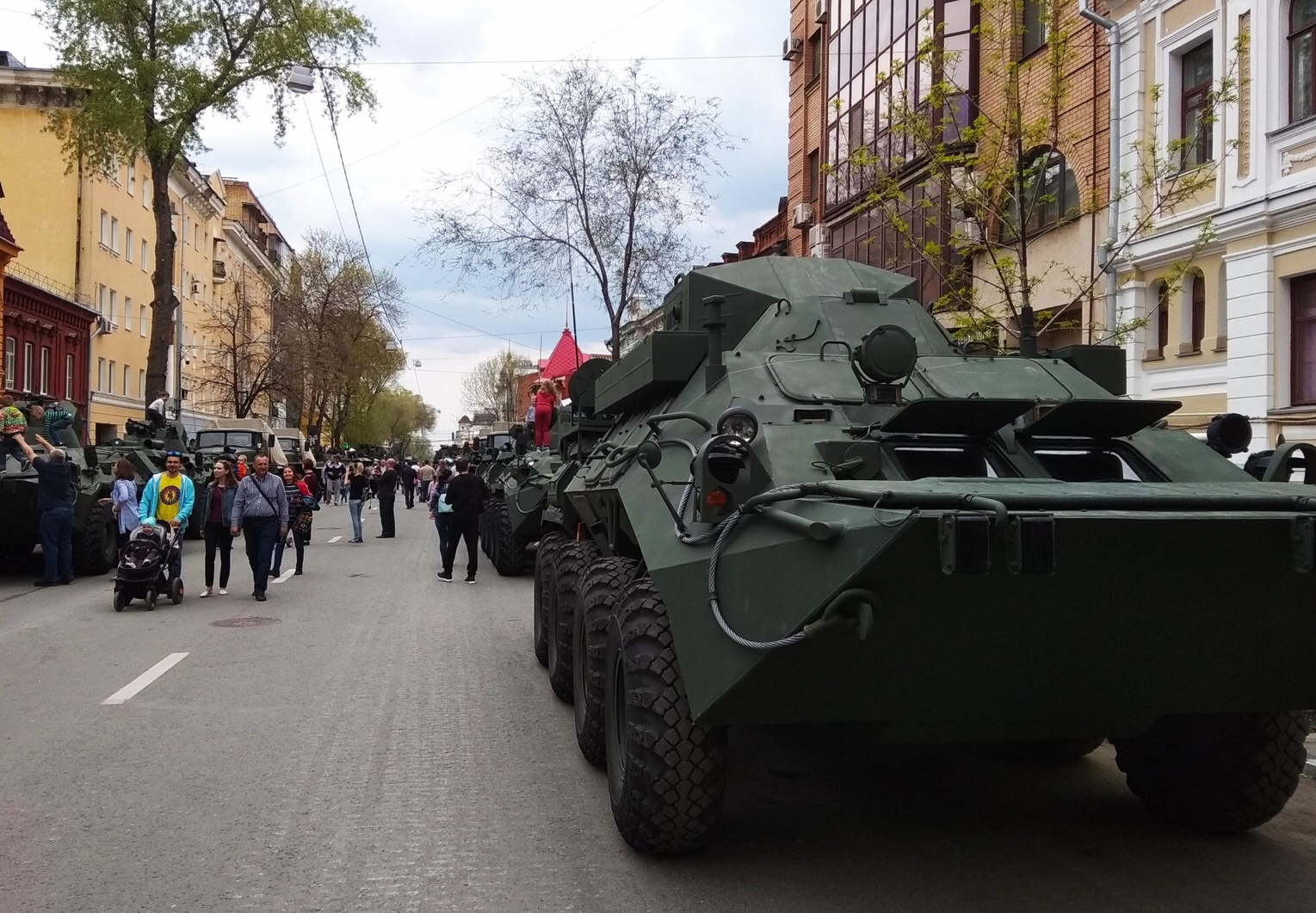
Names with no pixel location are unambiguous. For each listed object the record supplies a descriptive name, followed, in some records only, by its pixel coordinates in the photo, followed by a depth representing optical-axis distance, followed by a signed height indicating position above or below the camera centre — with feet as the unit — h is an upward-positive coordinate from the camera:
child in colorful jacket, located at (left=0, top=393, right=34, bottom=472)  47.37 +1.14
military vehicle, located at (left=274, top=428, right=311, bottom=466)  131.85 +2.38
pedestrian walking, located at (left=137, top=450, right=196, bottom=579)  42.29 -1.28
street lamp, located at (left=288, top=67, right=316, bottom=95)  76.48 +23.60
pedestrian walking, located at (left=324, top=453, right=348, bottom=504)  136.36 -1.23
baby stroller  39.99 -3.29
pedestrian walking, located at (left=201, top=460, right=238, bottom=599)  42.96 -2.05
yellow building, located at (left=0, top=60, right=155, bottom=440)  128.67 +25.44
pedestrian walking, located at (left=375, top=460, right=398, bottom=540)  75.20 -2.05
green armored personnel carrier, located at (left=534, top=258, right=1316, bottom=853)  12.35 -1.09
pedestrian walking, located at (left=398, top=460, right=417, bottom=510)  129.96 -1.56
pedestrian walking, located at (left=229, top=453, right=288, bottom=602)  42.93 -1.70
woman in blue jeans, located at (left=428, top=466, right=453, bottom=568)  52.24 -2.18
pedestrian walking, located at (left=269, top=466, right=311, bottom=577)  51.70 -2.35
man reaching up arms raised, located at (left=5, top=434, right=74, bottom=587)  46.98 -1.79
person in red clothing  54.08 +2.39
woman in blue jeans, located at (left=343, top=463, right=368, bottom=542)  73.92 -1.63
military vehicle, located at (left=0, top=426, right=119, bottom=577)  47.57 -1.97
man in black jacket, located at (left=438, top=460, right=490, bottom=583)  49.44 -1.44
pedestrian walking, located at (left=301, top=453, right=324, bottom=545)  75.16 -0.49
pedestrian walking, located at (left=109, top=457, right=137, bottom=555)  47.70 -1.33
